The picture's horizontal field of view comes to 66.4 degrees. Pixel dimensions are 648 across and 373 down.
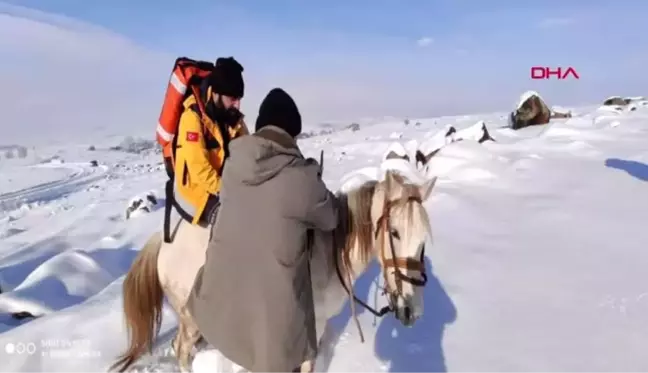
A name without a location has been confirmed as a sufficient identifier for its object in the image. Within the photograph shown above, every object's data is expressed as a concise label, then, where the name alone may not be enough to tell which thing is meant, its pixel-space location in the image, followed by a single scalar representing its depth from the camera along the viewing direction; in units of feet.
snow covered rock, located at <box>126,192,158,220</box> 56.85
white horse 8.90
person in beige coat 7.41
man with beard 10.91
